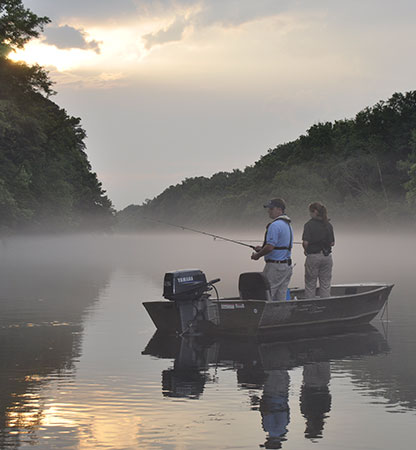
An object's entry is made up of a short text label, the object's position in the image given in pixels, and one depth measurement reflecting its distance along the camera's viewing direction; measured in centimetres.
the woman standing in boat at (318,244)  1606
